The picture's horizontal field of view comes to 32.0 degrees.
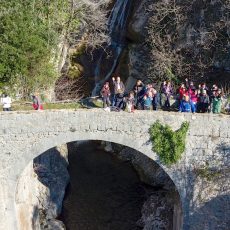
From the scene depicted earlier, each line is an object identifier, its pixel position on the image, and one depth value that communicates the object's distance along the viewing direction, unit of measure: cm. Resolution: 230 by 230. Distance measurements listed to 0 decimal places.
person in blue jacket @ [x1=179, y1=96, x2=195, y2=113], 1642
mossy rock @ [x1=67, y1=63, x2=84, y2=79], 2925
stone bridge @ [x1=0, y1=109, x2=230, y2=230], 1581
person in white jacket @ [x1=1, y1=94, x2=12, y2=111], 1798
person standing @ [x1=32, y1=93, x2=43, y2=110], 1772
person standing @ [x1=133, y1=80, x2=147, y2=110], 1762
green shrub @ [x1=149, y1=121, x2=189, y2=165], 1576
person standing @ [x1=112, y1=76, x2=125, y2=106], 1806
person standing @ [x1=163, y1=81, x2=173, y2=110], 1791
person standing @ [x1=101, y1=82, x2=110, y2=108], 1767
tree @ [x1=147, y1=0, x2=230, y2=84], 2219
